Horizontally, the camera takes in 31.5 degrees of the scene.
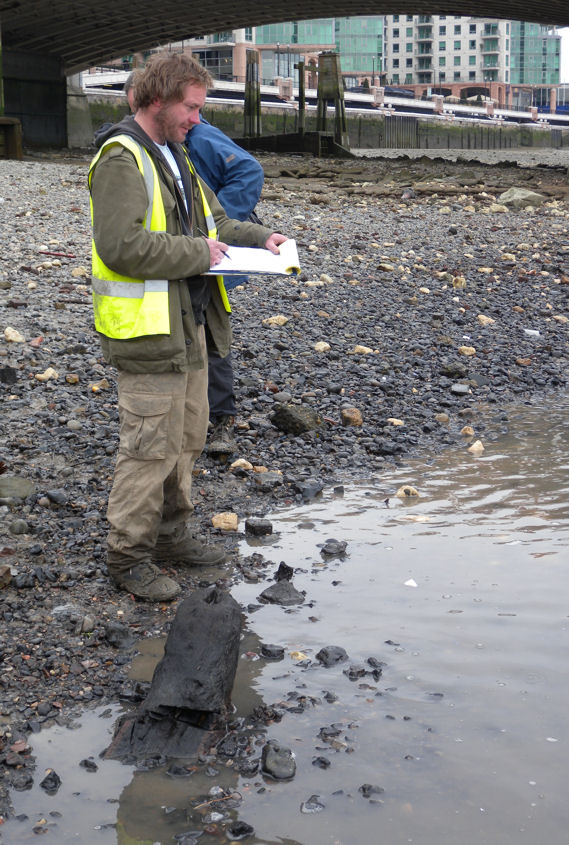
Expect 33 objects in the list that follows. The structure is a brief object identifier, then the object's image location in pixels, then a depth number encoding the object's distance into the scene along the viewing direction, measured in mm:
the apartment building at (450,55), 130500
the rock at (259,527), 4637
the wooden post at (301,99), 44788
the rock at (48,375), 6398
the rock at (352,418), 6250
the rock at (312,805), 2596
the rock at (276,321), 8141
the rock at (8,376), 6262
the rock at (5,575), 3852
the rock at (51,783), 2691
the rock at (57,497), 4762
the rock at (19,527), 4438
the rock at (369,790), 2648
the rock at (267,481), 5254
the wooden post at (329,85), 45000
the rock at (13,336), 7004
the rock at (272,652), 3441
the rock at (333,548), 4391
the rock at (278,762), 2730
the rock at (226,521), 4719
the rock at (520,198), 16156
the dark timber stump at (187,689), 2881
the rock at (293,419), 5977
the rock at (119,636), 3506
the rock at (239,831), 2496
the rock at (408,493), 5148
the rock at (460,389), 7129
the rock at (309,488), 5195
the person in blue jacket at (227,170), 5148
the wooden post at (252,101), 47344
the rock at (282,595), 3891
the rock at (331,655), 3361
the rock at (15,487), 4785
